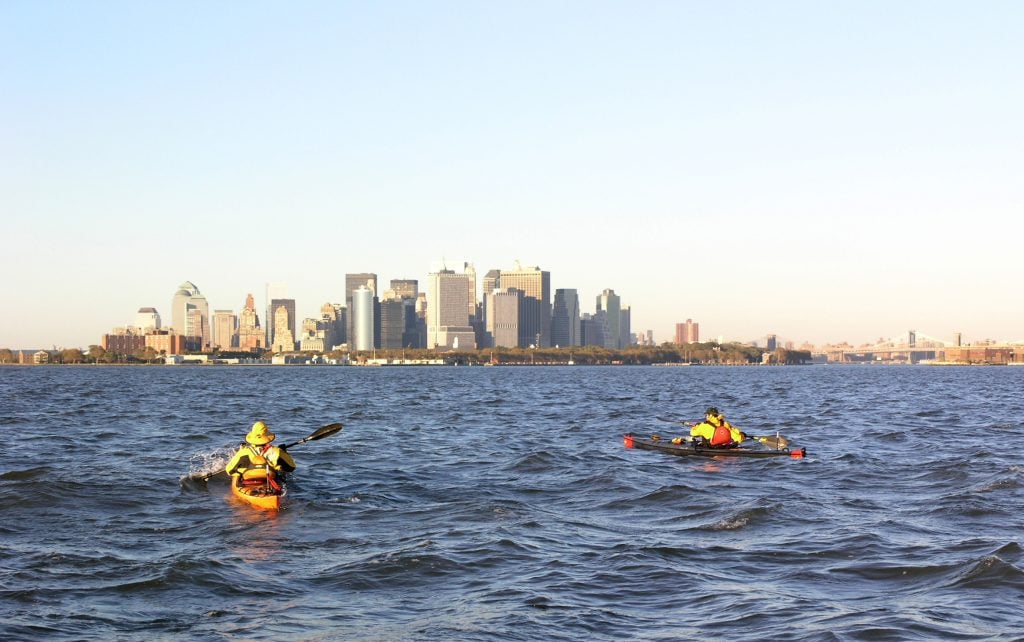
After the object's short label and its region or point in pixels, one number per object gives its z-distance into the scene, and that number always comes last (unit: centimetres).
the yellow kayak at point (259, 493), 2534
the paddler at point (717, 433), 3662
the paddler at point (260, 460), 2645
